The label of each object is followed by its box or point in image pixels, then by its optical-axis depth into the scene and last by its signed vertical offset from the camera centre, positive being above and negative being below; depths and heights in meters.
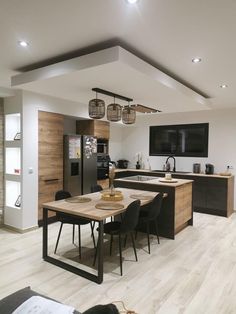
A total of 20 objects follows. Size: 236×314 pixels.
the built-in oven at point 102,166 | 5.89 -0.36
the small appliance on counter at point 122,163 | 7.27 -0.34
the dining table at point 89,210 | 2.71 -0.70
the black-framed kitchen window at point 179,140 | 6.23 +0.34
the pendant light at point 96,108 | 3.19 +0.58
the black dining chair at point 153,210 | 3.52 -0.85
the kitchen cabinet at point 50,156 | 4.59 -0.09
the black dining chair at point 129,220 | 2.94 -0.85
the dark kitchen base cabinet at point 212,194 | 5.38 -0.95
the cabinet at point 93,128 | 5.77 +0.59
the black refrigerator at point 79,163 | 5.05 -0.26
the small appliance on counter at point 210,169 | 5.85 -0.40
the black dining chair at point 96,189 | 4.33 -0.67
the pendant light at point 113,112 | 3.45 +0.58
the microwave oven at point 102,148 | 6.05 +0.10
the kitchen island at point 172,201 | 4.09 -0.87
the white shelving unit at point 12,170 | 4.43 -0.36
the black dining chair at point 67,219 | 3.36 -0.96
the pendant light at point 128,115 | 3.61 +0.56
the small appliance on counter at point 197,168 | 6.07 -0.40
